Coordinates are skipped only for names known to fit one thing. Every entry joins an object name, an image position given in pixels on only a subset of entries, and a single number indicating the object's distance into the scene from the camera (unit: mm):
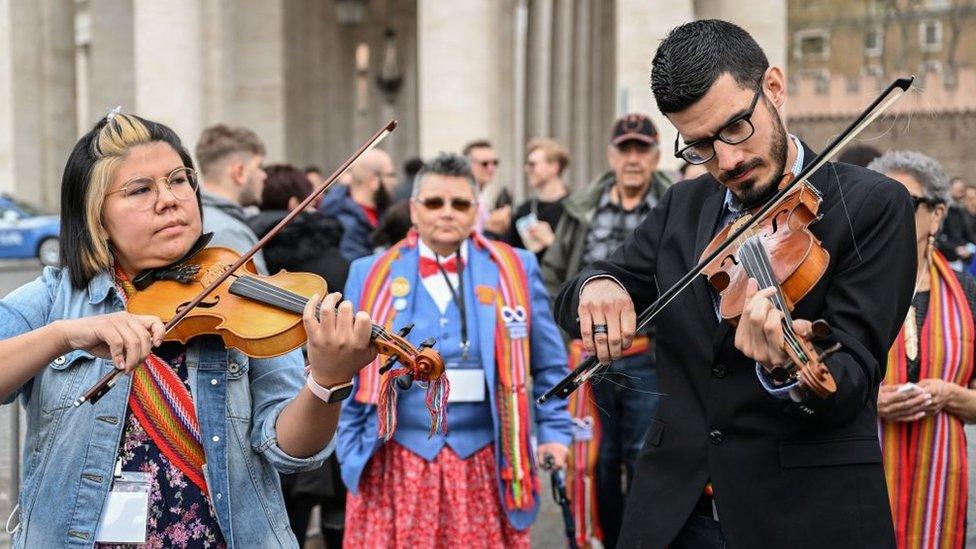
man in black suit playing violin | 2662
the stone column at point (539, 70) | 29438
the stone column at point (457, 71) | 16891
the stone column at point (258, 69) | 21562
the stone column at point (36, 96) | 23594
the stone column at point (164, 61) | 19328
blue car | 22891
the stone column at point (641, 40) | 16266
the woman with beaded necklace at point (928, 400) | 4199
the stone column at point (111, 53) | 23484
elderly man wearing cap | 6492
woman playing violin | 2902
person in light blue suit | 4953
